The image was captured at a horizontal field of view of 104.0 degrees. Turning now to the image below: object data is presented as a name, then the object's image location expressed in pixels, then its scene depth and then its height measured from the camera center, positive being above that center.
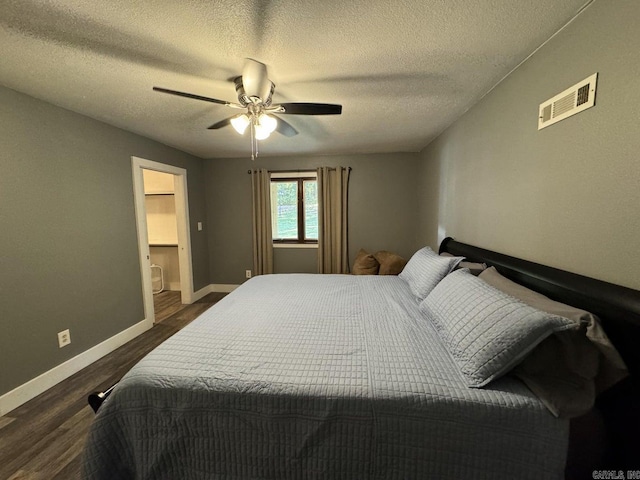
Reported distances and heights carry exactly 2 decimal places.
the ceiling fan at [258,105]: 1.53 +0.74
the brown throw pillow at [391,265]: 3.37 -0.67
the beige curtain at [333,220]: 4.03 -0.06
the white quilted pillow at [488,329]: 0.96 -0.49
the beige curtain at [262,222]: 4.19 -0.09
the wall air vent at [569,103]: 1.11 +0.55
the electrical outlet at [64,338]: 2.16 -1.05
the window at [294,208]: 4.25 +0.15
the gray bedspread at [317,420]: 0.91 -0.78
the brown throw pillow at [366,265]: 3.66 -0.74
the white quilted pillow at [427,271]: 1.85 -0.44
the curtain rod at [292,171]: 4.13 +0.76
